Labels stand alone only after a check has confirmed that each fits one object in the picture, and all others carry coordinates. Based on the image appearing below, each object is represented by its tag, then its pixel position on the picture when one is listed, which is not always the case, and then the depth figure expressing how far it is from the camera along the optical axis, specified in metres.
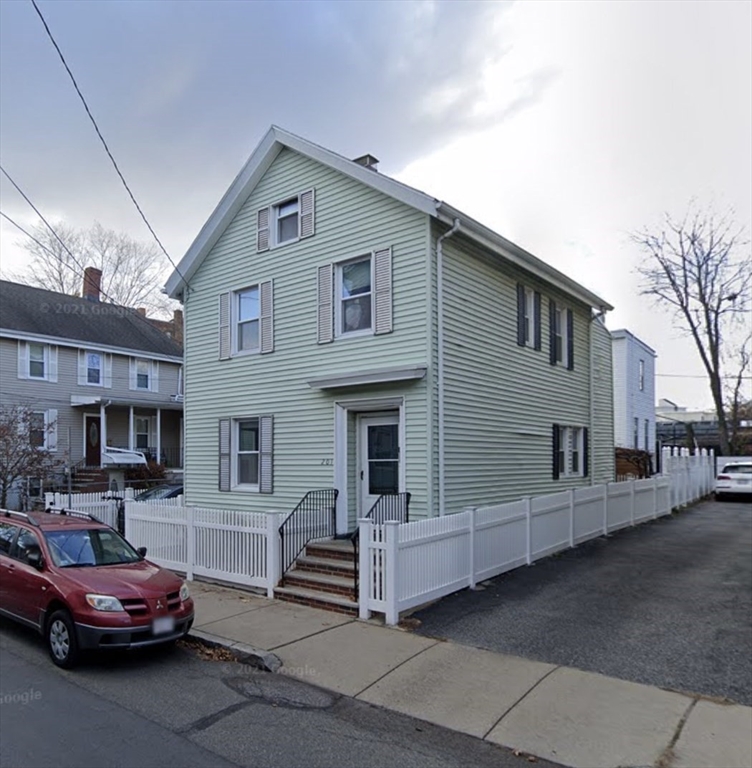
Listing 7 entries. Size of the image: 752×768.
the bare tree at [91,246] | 35.75
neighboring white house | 30.27
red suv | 6.31
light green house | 10.56
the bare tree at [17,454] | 17.03
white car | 23.52
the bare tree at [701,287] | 29.41
